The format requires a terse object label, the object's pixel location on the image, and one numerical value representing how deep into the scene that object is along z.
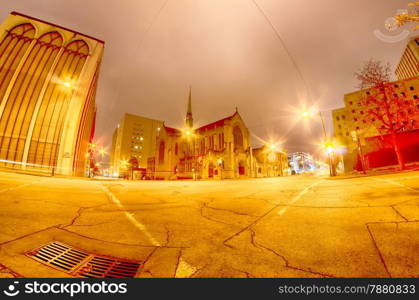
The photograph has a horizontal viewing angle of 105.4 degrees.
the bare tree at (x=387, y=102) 17.93
